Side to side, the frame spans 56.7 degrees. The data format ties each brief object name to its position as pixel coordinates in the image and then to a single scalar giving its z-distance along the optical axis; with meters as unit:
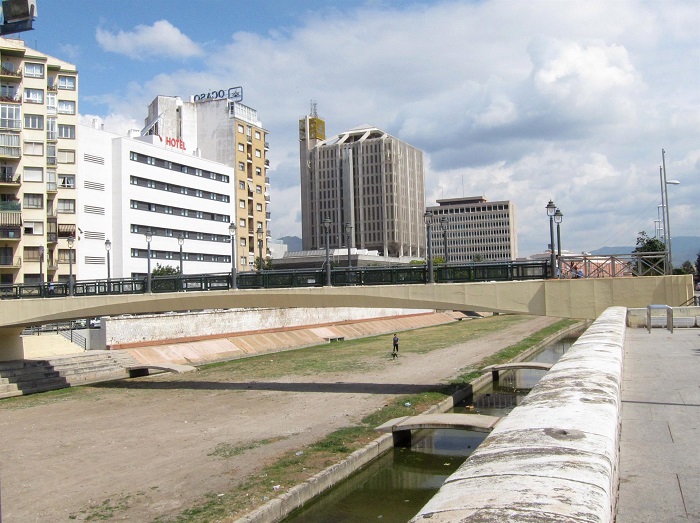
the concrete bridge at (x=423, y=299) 21.48
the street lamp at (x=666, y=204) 41.16
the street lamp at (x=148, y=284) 29.60
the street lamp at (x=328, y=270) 26.00
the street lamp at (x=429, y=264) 24.03
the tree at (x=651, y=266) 22.22
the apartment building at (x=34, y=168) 53.12
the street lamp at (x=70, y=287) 31.97
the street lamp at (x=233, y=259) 28.05
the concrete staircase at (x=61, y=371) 33.44
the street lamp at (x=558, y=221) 22.77
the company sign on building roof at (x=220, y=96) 87.15
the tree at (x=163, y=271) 63.57
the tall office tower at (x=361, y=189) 156.50
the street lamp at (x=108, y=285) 31.78
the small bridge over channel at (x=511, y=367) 29.53
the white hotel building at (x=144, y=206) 60.94
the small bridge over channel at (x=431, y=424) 18.55
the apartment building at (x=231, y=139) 82.38
